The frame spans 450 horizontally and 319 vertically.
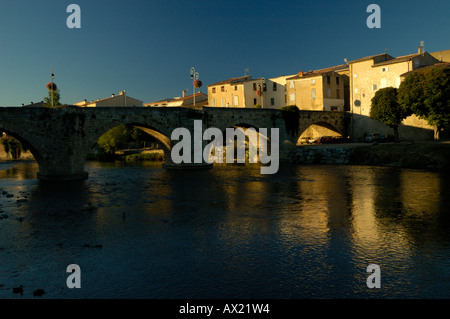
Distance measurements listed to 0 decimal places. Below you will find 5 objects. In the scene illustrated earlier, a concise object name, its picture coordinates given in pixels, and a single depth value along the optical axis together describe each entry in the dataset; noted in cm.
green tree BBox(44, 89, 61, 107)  7395
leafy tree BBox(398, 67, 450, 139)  4250
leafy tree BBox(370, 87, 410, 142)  4869
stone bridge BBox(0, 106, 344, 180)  3155
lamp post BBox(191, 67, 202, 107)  4650
